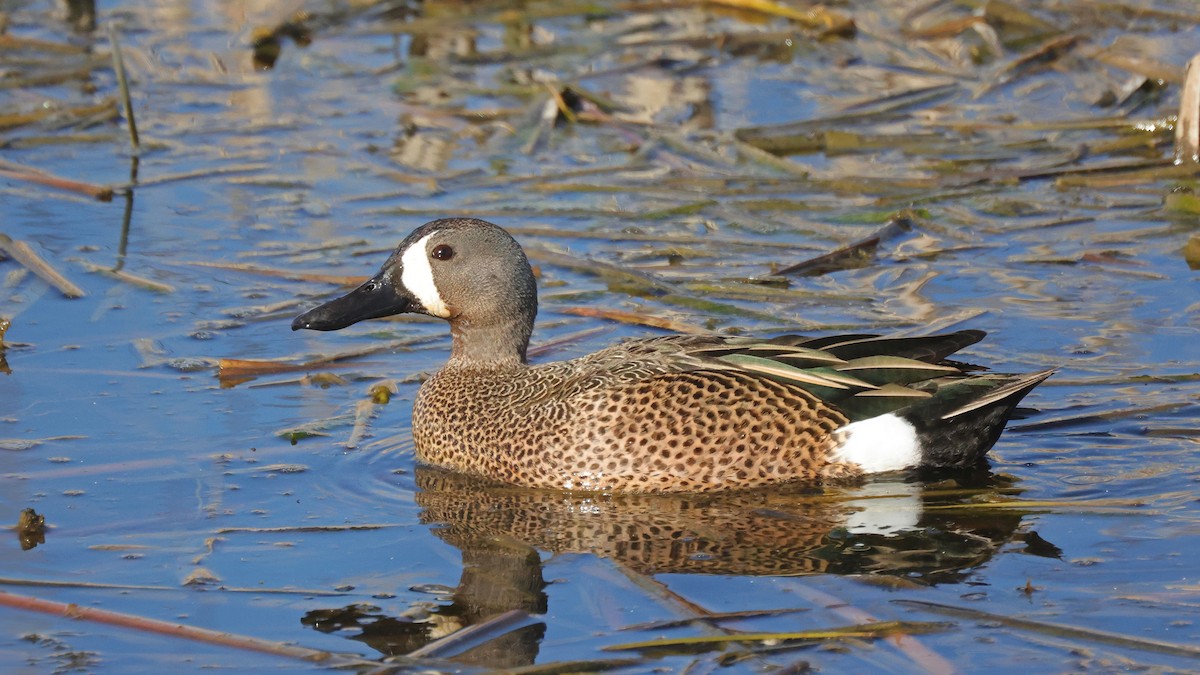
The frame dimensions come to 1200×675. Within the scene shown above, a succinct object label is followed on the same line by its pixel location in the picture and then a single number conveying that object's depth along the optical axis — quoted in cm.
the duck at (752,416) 1130
